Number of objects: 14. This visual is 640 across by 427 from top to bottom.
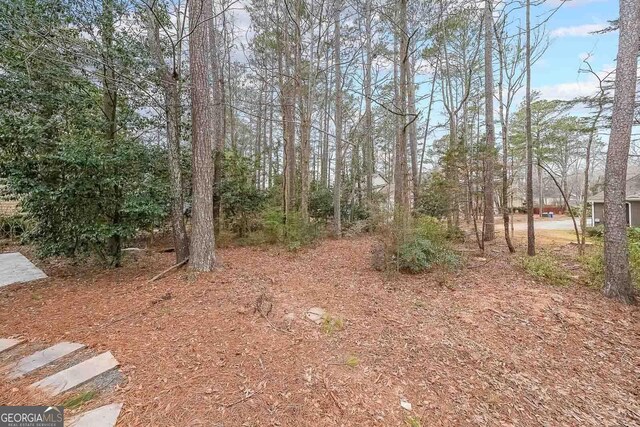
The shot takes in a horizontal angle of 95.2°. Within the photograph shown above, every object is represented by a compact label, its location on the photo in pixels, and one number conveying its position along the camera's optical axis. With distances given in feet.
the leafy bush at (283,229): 23.86
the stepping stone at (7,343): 8.46
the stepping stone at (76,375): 6.63
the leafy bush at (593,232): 27.26
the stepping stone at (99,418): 5.62
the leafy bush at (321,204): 34.65
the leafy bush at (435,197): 22.98
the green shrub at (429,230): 17.74
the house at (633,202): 46.26
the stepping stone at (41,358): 7.32
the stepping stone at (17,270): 15.52
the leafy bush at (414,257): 16.10
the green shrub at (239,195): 25.96
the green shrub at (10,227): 26.09
